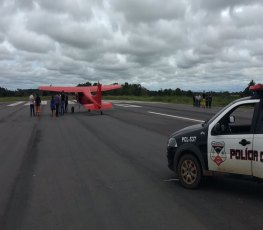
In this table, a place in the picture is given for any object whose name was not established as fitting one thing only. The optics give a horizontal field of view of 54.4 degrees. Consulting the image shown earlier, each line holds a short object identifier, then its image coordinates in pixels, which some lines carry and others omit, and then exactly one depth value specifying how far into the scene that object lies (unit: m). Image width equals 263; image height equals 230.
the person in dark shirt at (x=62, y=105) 20.39
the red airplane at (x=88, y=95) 21.18
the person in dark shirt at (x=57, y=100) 19.29
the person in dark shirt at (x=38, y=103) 19.17
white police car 4.07
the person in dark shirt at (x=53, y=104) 19.34
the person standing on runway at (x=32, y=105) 19.48
